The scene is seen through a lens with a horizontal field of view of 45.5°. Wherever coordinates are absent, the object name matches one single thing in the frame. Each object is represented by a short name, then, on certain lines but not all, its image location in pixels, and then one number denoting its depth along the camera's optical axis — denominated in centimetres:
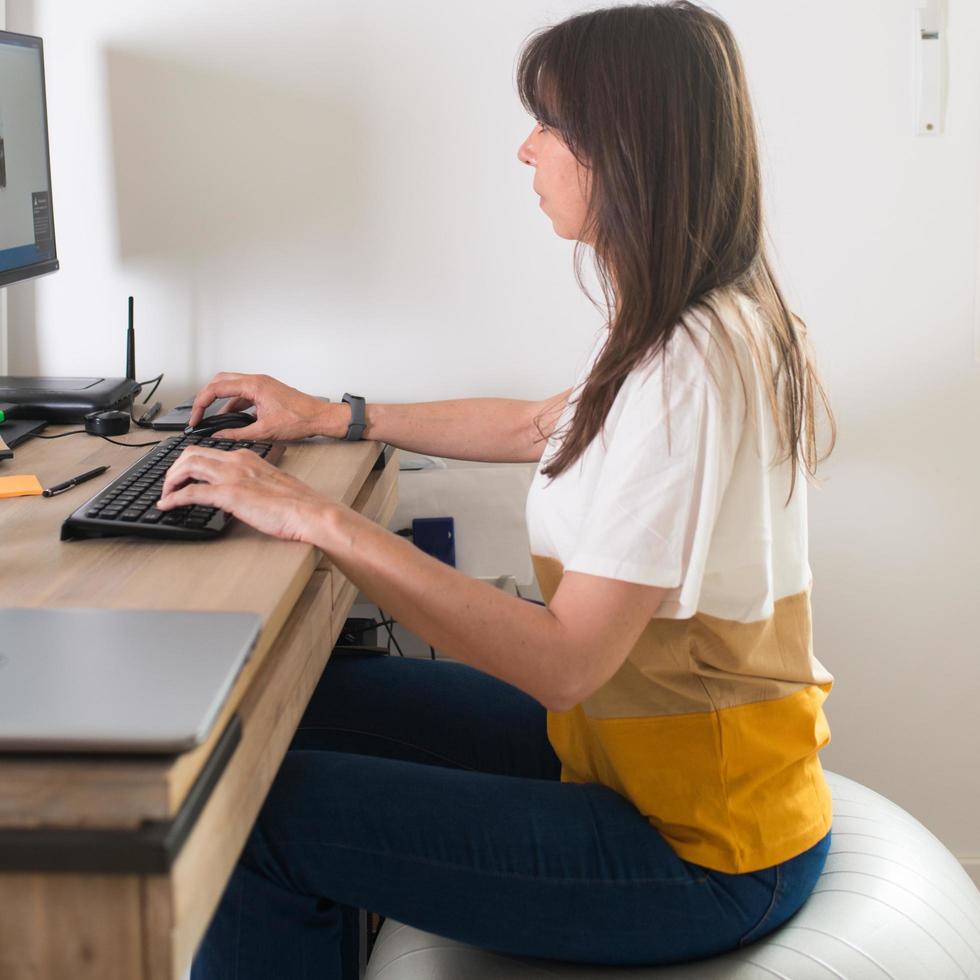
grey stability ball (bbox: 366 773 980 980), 104
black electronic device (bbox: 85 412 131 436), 154
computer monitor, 155
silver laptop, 65
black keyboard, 104
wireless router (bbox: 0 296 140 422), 159
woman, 95
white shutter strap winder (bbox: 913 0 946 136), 175
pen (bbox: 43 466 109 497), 123
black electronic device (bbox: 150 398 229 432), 158
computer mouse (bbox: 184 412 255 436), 143
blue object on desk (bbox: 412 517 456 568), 182
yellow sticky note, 123
